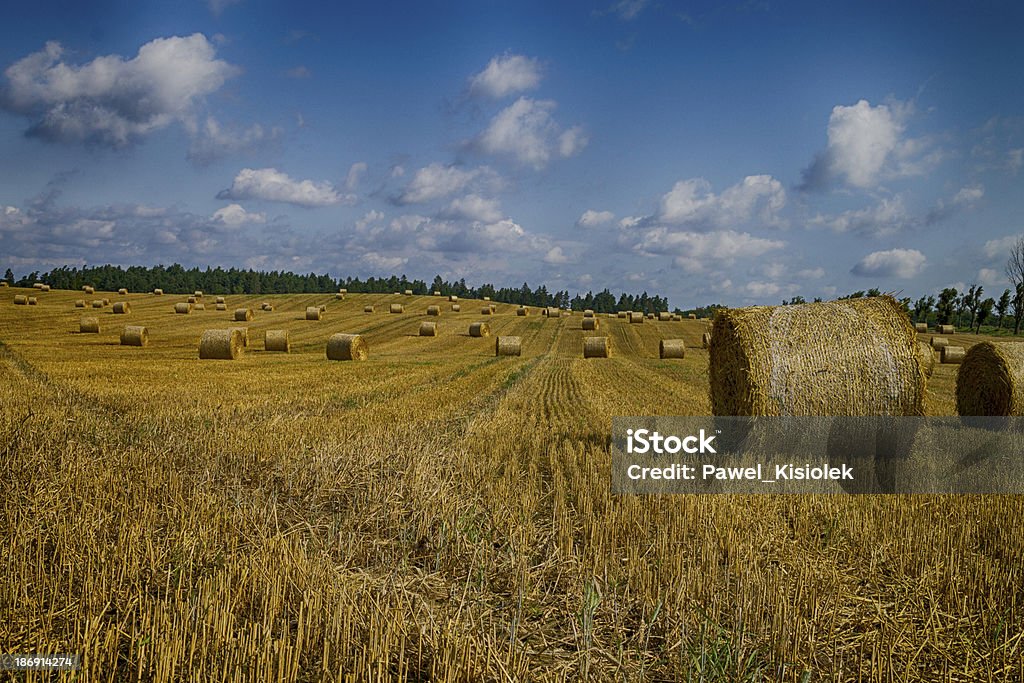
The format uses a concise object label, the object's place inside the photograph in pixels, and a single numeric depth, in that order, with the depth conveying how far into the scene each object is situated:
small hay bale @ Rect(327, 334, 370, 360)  26.05
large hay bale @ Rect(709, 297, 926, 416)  9.05
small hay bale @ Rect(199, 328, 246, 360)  25.00
